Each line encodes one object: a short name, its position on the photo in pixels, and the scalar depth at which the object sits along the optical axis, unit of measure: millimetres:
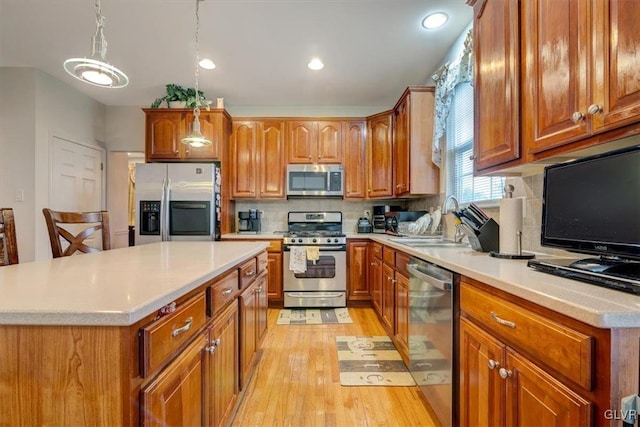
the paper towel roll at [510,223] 1409
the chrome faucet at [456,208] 2254
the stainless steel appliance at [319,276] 3410
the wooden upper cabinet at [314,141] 3838
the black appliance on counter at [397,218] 3209
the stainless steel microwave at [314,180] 3793
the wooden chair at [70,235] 1638
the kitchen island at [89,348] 648
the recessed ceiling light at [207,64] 2982
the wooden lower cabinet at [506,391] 729
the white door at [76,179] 3471
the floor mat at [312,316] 3068
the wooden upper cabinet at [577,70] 870
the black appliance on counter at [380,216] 3783
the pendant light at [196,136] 2250
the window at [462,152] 2328
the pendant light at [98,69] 1338
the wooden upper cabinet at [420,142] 2994
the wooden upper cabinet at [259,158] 3836
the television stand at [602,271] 793
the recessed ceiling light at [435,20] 2277
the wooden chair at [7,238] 1324
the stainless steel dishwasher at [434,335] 1341
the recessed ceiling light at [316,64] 2943
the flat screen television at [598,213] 868
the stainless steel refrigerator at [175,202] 3389
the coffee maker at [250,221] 3912
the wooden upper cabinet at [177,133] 3562
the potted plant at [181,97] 3552
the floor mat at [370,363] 1965
